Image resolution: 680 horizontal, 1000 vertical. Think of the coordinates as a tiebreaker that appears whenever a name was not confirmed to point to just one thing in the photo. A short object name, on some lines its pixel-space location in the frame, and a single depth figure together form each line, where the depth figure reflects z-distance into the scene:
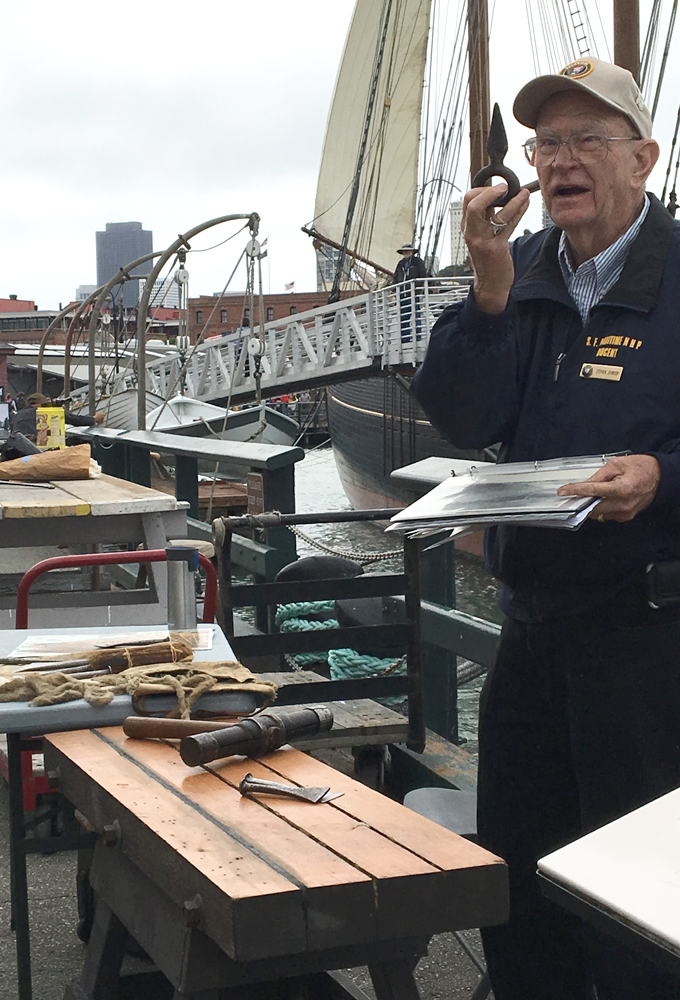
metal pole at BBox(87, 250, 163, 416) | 12.08
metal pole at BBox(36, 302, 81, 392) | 15.31
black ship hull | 24.16
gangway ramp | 22.12
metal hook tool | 1.83
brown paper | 5.63
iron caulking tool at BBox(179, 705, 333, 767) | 1.93
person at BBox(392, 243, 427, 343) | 22.44
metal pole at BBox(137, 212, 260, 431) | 9.77
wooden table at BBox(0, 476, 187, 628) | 4.54
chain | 4.95
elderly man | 2.09
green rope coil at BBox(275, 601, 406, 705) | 4.74
